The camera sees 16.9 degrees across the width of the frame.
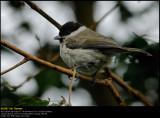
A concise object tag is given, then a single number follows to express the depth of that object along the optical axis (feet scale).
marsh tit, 21.44
